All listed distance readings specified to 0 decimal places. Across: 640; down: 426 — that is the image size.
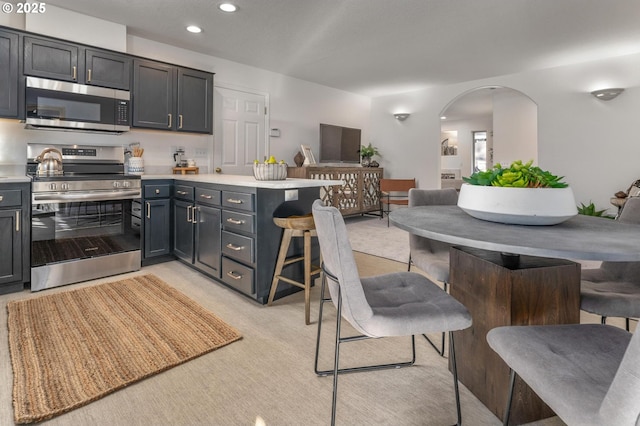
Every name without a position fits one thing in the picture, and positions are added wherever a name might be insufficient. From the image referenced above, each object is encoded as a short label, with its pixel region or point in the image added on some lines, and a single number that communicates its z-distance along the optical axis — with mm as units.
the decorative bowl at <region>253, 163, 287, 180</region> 2725
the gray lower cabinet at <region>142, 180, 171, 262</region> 3576
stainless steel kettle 3167
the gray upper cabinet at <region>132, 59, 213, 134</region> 3760
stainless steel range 2955
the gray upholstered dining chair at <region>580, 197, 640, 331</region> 1433
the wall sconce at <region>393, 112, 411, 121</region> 7117
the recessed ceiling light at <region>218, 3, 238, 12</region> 3332
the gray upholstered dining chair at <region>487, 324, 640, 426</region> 658
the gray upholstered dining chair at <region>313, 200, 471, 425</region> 1198
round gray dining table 934
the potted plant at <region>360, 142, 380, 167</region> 7321
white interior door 4930
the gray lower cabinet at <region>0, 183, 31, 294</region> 2773
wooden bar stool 2422
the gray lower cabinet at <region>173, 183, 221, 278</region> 3035
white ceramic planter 1251
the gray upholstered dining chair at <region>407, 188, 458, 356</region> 1929
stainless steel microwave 3123
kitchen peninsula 2602
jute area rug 1610
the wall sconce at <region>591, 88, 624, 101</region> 4793
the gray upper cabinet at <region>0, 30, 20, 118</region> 2967
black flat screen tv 6469
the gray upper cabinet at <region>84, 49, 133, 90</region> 3393
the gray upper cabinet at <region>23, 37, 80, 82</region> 3085
